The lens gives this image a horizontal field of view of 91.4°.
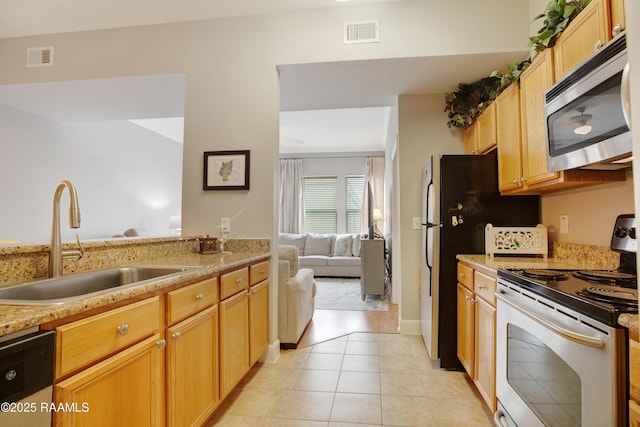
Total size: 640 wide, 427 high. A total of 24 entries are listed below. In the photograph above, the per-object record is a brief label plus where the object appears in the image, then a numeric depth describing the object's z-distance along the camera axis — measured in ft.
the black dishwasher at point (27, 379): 2.22
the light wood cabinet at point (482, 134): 7.87
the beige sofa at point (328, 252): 20.34
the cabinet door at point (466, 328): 6.53
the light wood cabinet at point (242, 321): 5.76
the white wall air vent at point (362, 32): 8.21
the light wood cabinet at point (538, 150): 5.27
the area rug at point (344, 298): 13.50
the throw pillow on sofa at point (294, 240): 22.04
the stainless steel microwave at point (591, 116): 3.75
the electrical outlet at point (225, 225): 8.52
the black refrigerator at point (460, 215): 7.60
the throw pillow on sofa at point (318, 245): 21.70
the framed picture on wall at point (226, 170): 8.52
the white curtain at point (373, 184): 22.71
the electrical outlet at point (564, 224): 6.63
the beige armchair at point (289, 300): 9.02
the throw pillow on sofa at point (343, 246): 21.20
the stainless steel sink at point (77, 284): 3.61
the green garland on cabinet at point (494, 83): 5.27
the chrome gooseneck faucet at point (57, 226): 4.13
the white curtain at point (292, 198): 23.72
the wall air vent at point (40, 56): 9.39
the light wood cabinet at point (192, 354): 4.24
